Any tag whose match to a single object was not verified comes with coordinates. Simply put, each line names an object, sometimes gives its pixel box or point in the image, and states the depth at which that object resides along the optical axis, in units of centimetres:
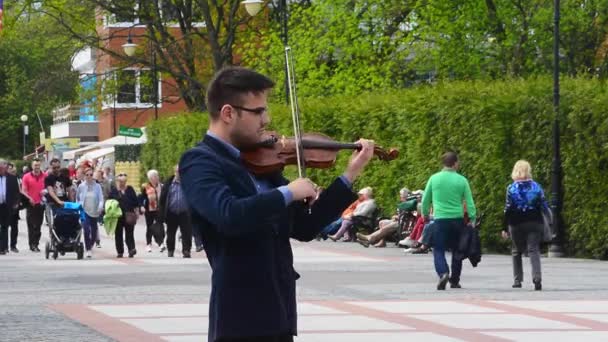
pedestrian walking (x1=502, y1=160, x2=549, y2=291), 1934
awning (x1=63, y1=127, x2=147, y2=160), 6821
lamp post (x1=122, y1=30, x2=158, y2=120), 5148
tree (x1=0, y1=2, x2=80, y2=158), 5562
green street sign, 5066
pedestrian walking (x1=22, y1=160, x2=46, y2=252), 3147
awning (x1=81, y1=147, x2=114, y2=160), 6862
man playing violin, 592
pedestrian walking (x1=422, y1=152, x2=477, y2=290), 1925
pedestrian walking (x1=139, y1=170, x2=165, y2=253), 3058
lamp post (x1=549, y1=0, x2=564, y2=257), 2745
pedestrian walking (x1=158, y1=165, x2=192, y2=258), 2844
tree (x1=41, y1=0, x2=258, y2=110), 5228
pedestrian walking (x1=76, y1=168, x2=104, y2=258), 2898
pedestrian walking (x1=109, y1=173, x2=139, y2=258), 2878
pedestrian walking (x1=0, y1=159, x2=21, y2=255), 3039
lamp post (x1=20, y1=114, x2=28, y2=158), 10270
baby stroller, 2756
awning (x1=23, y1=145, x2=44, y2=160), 8930
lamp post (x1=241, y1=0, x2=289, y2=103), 3852
